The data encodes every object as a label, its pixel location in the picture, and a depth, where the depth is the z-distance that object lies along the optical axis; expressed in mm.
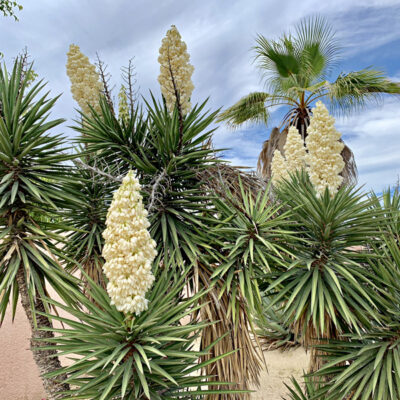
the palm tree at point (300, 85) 10195
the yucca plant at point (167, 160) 3412
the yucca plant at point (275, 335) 6980
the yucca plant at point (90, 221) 3776
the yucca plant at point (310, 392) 3354
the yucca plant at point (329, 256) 3021
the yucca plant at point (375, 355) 2904
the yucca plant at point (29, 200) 3055
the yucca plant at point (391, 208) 3427
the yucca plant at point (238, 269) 3145
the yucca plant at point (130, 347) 2355
